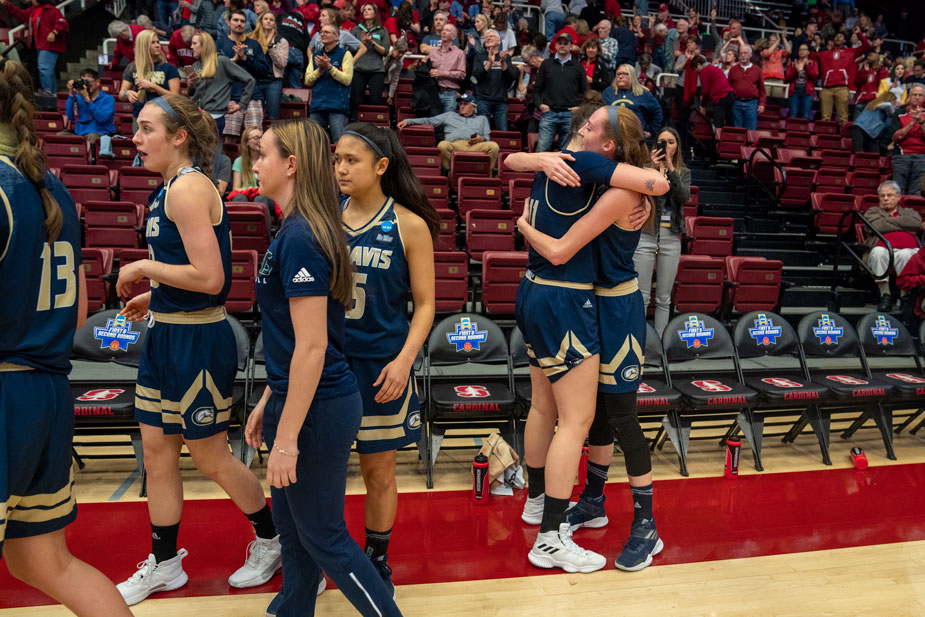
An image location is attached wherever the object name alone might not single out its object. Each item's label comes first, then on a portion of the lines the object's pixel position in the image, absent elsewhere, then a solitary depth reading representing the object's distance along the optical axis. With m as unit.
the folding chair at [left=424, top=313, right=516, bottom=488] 3.64
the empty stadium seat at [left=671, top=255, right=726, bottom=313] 5.58
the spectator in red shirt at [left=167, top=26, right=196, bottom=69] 8.08
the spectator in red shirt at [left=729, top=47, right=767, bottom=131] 9.54
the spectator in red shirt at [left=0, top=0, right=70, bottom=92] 8.54
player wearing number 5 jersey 2.28
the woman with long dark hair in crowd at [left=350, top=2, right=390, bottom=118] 7.70
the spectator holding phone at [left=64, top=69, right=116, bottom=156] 7.60
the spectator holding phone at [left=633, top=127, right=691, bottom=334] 5.05
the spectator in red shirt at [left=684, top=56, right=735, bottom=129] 9.55
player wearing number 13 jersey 1.64
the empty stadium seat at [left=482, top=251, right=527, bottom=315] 5.20
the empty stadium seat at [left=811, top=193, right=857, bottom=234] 7.70
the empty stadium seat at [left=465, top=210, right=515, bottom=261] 6.03
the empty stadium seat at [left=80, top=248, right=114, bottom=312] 4.73
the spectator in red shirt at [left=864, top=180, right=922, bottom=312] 6.51
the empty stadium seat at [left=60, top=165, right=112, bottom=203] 6.18
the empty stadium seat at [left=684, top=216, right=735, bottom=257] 6.56
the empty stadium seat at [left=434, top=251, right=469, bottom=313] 5.12
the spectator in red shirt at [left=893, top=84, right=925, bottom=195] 8.53
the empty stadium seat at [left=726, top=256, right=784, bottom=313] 5.74
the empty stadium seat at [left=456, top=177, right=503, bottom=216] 6.76
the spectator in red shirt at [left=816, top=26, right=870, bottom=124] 10.87
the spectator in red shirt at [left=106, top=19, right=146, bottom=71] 8.50
